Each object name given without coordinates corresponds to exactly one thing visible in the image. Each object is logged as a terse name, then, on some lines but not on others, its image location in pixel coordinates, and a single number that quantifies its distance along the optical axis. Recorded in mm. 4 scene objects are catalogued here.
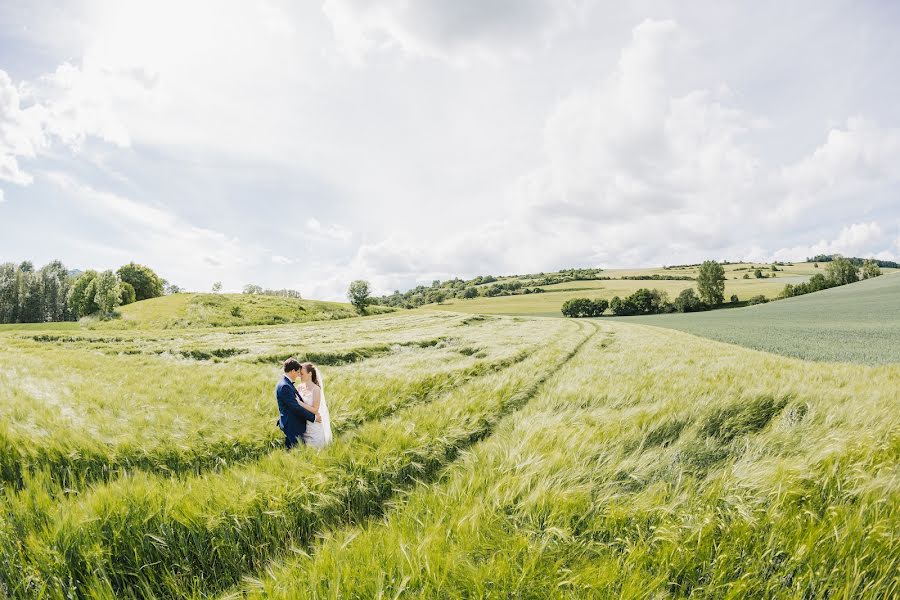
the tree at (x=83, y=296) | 30594
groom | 4543
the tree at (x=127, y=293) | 50300
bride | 4512
